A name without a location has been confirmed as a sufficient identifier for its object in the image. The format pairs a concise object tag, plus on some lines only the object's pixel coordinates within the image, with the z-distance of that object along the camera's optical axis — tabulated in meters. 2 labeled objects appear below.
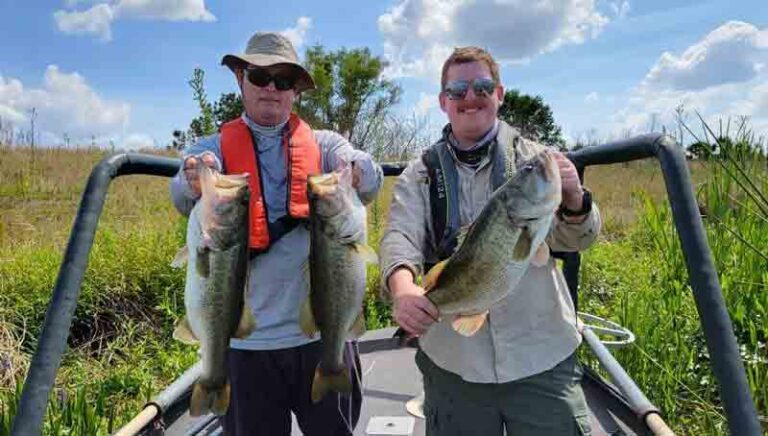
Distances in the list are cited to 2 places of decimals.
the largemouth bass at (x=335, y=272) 2.43
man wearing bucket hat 2.77
